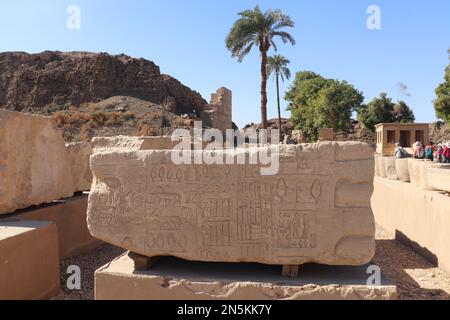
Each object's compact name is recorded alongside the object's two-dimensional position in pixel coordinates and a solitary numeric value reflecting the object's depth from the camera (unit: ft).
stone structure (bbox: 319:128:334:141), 55.06
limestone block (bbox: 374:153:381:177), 23.24
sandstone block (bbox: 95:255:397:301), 8.13
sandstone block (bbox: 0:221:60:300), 9.34
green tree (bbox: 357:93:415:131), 101.76
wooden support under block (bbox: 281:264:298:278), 8.71
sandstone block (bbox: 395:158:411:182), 19.39
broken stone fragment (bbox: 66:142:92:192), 16.39
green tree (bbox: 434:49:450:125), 65.13
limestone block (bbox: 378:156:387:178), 22.04
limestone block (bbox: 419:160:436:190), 15.17
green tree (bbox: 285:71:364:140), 86.74
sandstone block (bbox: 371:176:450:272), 12.11
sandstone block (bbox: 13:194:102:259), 13.07
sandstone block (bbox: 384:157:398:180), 20.72
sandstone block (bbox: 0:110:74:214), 11.82
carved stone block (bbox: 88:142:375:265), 8.28
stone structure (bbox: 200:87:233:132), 76.64
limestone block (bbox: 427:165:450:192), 13.61
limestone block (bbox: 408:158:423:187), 16.96
